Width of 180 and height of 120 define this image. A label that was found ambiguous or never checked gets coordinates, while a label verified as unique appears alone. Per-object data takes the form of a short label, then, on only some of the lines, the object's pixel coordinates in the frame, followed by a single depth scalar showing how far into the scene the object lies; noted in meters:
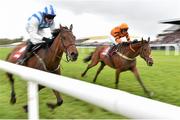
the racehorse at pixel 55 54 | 6.06
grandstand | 46.78
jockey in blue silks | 6.65
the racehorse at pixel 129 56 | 8.92
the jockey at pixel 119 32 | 10.07
